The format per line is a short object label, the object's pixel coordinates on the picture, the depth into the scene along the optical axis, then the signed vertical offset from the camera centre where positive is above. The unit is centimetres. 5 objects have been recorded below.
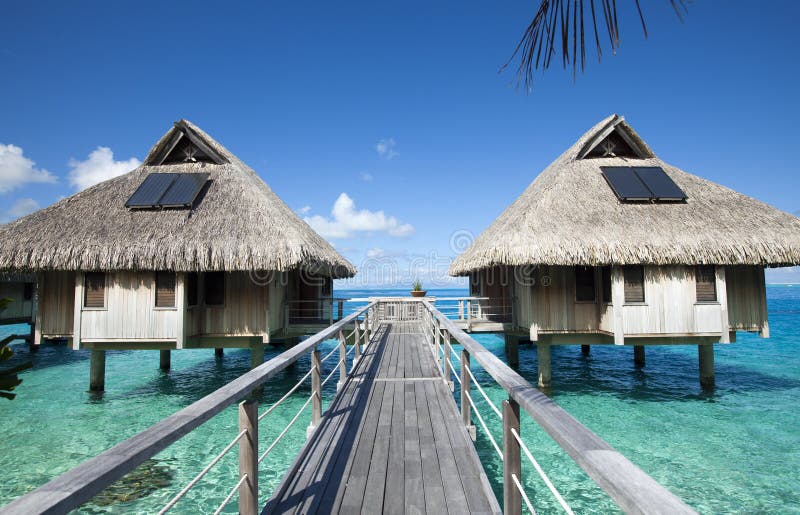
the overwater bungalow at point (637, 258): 989 +63
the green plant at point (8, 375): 302 -66
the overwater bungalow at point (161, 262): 963 +62
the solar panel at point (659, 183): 1124 +288
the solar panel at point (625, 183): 1128 +291
